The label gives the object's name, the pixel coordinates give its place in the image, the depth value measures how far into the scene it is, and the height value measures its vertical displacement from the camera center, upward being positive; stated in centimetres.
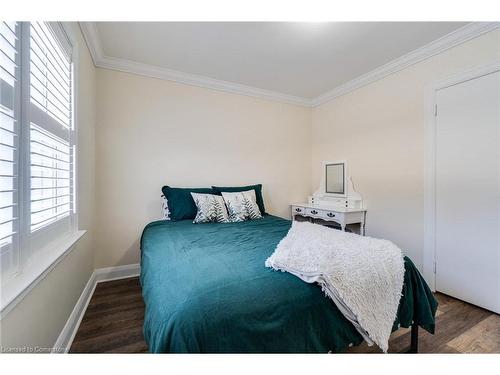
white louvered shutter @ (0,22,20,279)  89 +17
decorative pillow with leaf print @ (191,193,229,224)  236 -24
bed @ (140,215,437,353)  83 -50
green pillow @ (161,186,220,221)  247 -18
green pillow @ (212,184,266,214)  282 -3
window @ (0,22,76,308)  92 +23
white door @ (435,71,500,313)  185 -3
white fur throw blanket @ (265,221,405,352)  106 -43
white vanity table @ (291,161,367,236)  284 -22
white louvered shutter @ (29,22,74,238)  113 +33
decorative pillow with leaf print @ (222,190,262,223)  248 -22
